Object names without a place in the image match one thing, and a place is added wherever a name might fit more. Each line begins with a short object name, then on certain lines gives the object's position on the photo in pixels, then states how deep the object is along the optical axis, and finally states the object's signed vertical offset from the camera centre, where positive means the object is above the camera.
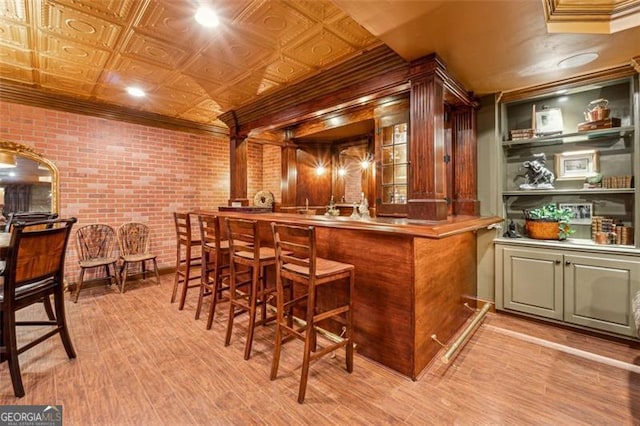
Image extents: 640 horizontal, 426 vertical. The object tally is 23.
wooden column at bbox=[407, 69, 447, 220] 2.29 +0.48
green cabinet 2.40 -0.71
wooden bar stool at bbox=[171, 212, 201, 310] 3.14 -0.48
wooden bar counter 1.92 -0.52
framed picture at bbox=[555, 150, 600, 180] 2.78 +0.42
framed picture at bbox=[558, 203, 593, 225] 2.84 -0.05
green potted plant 2.82 -0.16
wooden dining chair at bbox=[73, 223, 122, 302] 3.90 -0.50
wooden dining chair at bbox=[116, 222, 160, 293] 4.09 -0.50
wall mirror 3.52 +0.40
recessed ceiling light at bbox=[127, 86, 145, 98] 3.57 +1.52
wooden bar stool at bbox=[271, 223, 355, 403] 1.76 -0.45
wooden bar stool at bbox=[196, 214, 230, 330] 2.72 -0.40
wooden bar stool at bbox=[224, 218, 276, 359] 2.24 -0.41
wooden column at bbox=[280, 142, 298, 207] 5.48 +0.70
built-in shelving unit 2.44 +0.02
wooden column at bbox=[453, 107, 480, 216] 3.13 +0.52
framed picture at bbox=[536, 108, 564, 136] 2.89 +0.86
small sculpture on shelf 2.98 +0.34
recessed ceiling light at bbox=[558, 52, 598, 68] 2.24 +1.18
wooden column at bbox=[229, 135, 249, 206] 4.44 +0.65
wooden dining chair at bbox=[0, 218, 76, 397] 1.78 -0.46
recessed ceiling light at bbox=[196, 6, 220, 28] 2.08 +1.45
